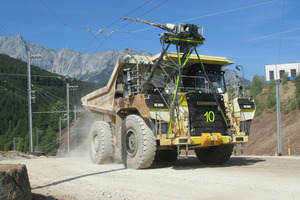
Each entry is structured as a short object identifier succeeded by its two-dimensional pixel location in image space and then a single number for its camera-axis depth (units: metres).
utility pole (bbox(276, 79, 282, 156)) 19.34
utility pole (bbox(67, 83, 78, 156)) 36.34
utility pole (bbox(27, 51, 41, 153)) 32.22
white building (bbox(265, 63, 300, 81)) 66.31
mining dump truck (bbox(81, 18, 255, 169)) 9.86
